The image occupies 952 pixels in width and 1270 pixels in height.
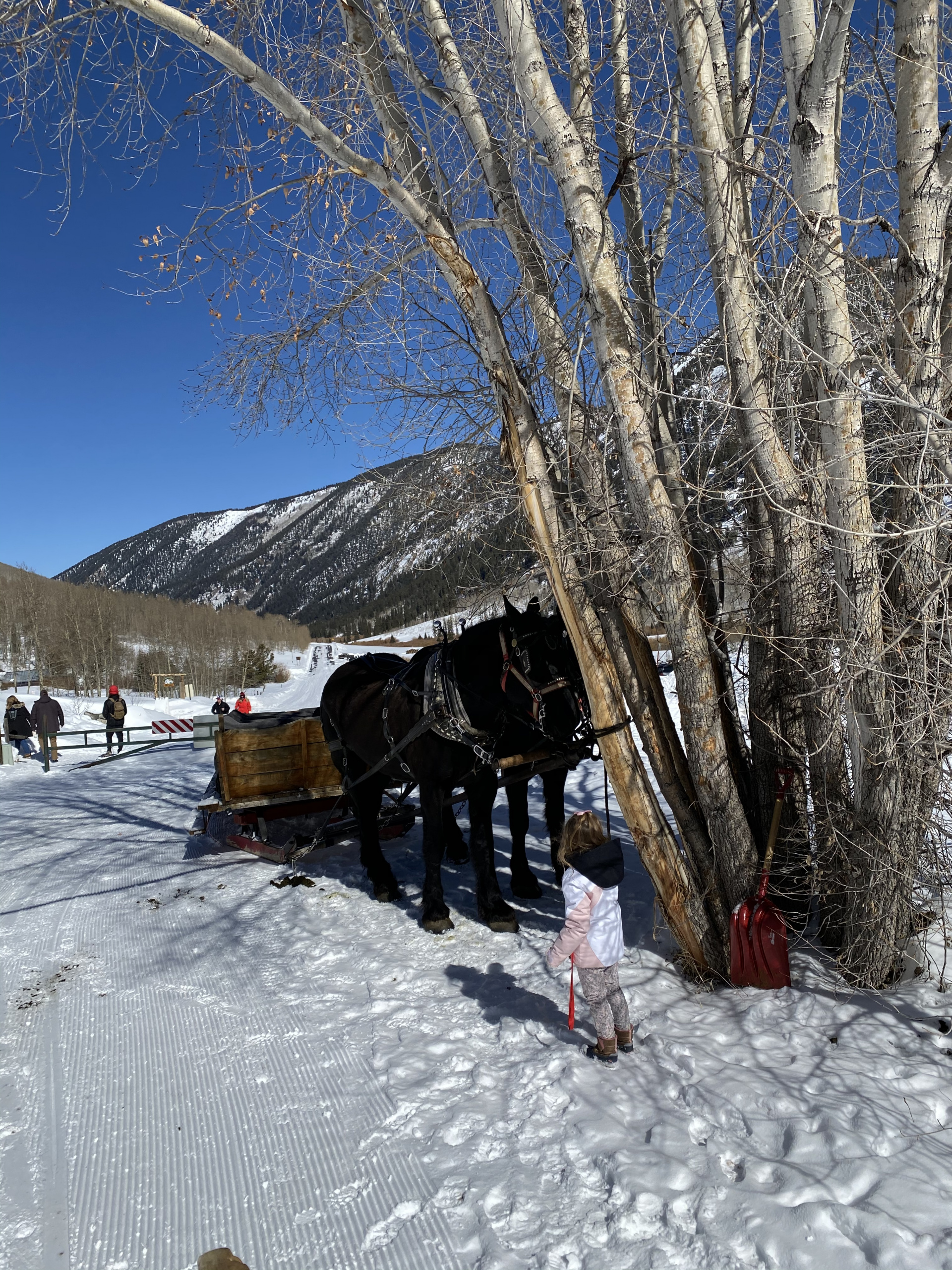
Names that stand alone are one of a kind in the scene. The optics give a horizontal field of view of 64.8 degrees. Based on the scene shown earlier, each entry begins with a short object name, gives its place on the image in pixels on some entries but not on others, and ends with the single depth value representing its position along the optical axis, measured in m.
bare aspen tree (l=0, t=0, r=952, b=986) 3.41
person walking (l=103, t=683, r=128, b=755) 18.38
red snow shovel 3.82
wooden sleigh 6.79
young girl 3.36
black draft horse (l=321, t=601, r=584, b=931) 4.74
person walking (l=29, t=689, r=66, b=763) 15.68
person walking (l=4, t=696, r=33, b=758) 16.92
